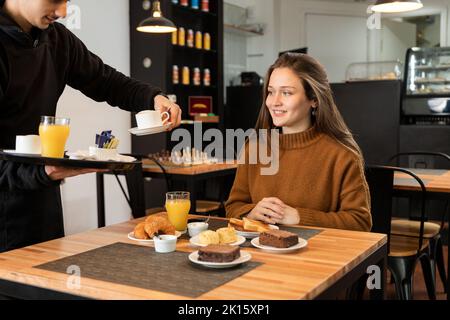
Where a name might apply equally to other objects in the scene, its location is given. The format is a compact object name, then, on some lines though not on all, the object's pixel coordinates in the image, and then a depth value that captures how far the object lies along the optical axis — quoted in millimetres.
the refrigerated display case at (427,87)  5711
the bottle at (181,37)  5984
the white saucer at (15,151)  1528
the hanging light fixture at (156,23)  4461
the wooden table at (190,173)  3885
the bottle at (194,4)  6176
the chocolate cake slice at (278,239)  1470
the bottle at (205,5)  6371
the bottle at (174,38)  5883
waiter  1617
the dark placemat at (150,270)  1167
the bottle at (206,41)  6453
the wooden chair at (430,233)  3172
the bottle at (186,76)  6133
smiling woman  2043
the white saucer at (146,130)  1790
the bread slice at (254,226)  1673
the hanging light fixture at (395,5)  3672
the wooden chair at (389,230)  2748
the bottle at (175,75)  5848
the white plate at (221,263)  1289
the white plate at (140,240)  1583
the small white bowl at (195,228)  1659
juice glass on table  1747
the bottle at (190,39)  6125
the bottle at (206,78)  6487
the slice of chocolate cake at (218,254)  1308
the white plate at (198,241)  1531
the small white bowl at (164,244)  1469
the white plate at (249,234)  1658
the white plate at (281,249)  1449
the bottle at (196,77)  6332
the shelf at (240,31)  6945
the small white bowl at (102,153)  1581
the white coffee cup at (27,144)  1528
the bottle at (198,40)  6305
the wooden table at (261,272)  1127
